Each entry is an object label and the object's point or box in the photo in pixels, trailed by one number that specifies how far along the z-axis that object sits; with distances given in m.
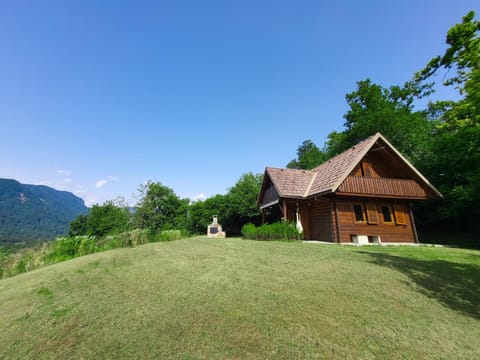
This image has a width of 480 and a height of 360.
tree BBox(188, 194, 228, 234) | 24.92
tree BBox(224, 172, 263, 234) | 22.47
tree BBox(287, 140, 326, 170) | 34.74
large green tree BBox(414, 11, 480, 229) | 8.38
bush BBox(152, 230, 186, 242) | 13.48
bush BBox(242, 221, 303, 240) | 12.72
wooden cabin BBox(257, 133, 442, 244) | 12.23
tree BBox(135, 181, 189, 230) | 33.73
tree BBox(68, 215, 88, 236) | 42.22
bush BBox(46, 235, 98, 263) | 9.23
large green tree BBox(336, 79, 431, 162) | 21.31
